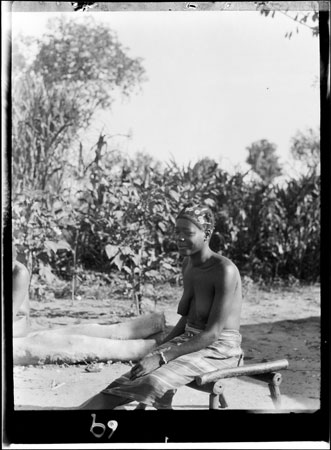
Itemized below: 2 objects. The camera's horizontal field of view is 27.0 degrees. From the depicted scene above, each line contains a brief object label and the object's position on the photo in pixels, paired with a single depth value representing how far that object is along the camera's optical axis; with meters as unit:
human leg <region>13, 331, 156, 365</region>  4.36
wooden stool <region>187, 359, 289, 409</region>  3.99
